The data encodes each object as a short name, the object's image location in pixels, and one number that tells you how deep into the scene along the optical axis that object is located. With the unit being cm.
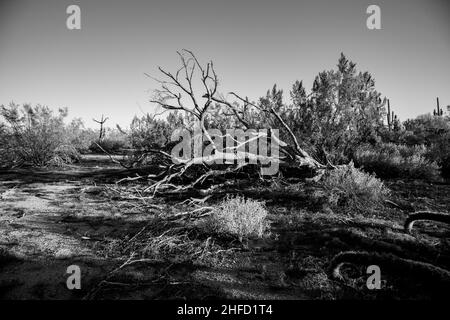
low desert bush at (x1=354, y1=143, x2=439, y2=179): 738
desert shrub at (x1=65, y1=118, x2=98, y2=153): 1321
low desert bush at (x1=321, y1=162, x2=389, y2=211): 541
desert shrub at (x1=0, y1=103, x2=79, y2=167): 1144
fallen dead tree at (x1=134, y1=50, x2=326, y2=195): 626
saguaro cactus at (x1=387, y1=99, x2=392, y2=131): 2264
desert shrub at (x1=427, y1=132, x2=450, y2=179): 811
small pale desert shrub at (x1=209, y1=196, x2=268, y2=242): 421
